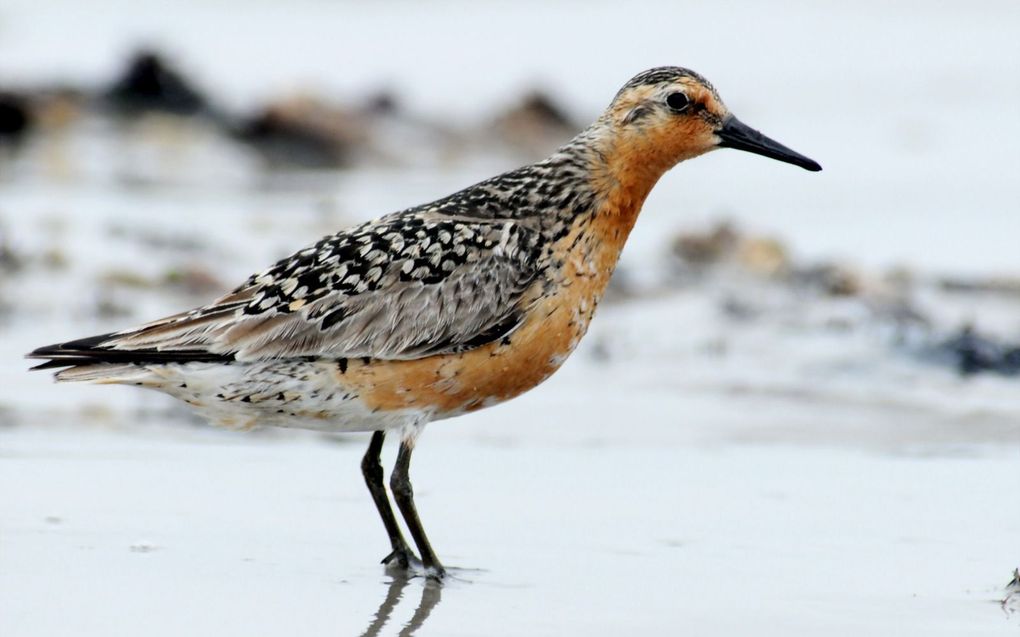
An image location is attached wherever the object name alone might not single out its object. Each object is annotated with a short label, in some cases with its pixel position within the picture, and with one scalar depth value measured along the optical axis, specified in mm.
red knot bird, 6859
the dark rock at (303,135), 15852
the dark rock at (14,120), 15203
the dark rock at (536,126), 16839
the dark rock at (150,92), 16078
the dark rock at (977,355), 10242
